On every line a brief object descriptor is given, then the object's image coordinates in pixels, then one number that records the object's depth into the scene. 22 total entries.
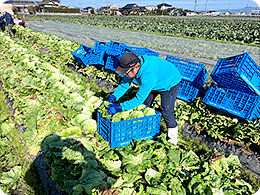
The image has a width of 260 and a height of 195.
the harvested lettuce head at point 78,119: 3.61
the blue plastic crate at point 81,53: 7.35
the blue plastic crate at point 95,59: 6.98
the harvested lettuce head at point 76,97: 4.15
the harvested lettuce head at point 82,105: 3.87
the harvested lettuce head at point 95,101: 4.15
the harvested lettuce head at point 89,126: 3.48
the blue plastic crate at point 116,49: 6.43
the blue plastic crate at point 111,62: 6.42
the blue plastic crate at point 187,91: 4.67
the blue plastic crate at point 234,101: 3.67
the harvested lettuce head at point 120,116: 3.32
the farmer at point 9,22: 13.32
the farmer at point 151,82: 2.82
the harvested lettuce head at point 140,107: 3.58
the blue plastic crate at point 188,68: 4.71
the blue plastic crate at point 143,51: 5.94
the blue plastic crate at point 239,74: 3.51
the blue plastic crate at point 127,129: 3.05
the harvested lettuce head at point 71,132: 3.19
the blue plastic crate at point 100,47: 7.07
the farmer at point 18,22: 15.45
